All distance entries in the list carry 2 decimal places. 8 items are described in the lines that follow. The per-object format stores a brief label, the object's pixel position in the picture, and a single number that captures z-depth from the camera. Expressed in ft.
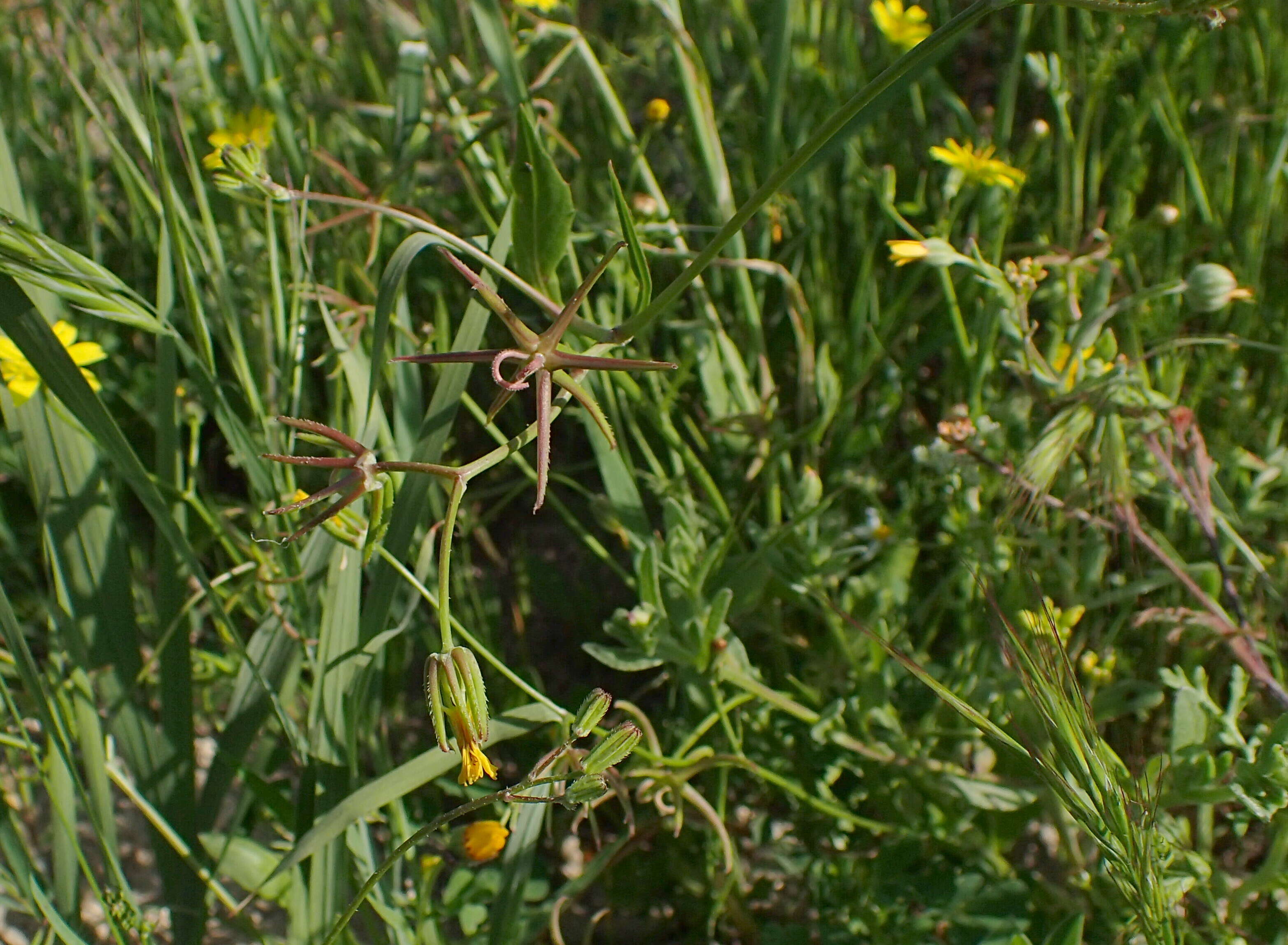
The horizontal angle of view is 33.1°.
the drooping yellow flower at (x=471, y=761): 0.68
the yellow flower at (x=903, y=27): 1.08
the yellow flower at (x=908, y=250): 0.85
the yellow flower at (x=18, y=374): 0.84
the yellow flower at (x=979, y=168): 0.95
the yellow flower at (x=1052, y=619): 0.73
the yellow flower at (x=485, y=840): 0.80
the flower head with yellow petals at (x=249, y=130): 0.99
